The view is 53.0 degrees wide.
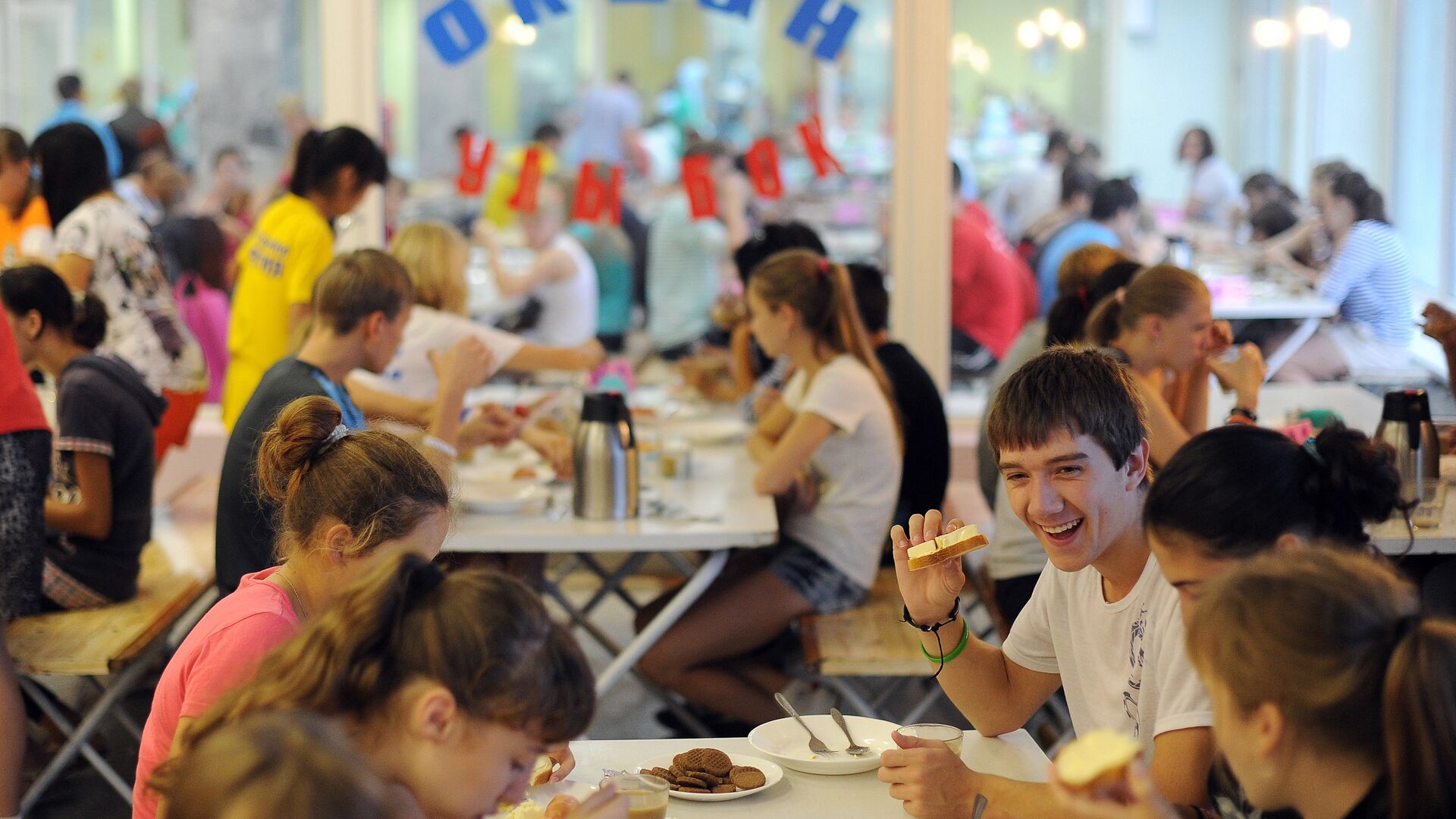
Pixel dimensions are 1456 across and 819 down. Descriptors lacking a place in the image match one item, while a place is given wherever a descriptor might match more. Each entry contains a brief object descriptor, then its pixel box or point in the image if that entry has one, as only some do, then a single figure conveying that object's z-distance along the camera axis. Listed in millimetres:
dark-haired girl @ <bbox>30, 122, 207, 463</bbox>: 4176
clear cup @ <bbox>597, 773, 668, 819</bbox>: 1659
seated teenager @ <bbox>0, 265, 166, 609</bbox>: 3311
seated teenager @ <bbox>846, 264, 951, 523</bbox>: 3840
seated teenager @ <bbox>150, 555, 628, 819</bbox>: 1339
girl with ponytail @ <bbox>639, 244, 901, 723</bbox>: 3578
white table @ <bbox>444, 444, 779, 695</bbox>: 3197
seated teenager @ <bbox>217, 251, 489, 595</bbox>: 2752
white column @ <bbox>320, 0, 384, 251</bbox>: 5625
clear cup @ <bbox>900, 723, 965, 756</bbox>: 1834
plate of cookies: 1827
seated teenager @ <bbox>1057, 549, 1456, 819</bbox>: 1202
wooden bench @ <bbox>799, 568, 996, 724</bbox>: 3182
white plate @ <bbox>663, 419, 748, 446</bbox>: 4457
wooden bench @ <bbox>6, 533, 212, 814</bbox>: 3057
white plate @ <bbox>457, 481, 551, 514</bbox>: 3412
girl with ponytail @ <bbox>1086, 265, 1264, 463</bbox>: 3303
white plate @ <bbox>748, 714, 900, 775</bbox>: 1901
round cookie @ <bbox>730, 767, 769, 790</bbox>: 1838
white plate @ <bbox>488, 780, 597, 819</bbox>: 1790
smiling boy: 1773
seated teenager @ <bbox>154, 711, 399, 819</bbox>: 1044
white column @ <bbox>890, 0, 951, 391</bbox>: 5523
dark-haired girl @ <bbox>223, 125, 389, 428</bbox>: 4266
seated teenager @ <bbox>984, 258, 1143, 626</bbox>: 3324
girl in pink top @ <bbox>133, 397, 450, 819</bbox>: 1715
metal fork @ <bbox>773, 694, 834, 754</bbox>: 1943
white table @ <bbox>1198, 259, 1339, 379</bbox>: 6117
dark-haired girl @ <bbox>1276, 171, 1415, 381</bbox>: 6094
